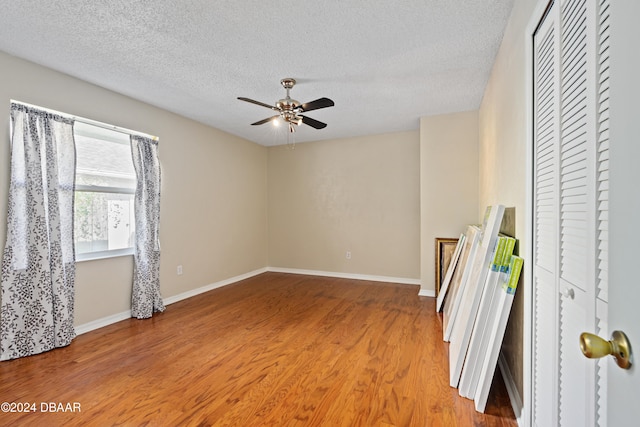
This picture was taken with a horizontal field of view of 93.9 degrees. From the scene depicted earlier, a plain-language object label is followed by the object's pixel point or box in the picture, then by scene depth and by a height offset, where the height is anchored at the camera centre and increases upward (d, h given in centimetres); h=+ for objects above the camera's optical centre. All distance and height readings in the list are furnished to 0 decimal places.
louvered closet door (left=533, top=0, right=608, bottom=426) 77 +0
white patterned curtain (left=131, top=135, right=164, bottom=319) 345 -29
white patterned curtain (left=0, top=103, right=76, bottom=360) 247 -28
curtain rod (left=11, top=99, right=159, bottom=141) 268 +90
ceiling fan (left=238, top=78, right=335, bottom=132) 265 +93
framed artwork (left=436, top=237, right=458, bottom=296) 389 -61
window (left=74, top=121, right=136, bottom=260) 307 +17
